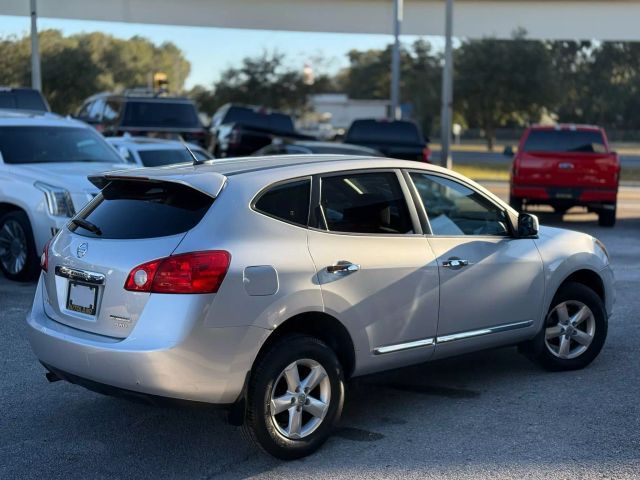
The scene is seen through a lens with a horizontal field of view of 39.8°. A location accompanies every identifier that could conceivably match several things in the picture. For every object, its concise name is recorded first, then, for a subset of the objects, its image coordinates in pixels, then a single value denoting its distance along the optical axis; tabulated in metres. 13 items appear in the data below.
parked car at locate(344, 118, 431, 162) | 19.70
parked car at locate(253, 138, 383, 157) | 14.88
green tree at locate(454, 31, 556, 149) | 46.31
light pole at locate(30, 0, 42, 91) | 24.94
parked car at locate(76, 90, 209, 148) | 19.77
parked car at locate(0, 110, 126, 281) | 9.95
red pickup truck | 16.53
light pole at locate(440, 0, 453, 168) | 24.61
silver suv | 4.54
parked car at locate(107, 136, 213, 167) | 14.29
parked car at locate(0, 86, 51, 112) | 17.48
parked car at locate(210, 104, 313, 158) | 22.45
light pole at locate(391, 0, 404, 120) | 26.42
